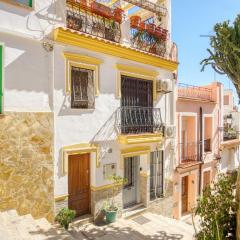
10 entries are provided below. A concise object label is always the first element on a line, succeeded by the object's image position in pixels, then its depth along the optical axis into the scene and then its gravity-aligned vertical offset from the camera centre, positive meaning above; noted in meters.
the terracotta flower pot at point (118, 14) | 10.41 +4.59
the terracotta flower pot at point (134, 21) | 11.17 +4.59
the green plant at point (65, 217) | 8.02 -3.35
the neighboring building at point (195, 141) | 13.53 -1.43
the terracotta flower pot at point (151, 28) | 11.60 +4.45
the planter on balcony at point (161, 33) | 12.04 +4.41
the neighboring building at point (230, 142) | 18.30 -1.84
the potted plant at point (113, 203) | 9.42 -3.57
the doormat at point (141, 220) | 10.29 -4.48
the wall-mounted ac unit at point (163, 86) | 11.75 +1.60
